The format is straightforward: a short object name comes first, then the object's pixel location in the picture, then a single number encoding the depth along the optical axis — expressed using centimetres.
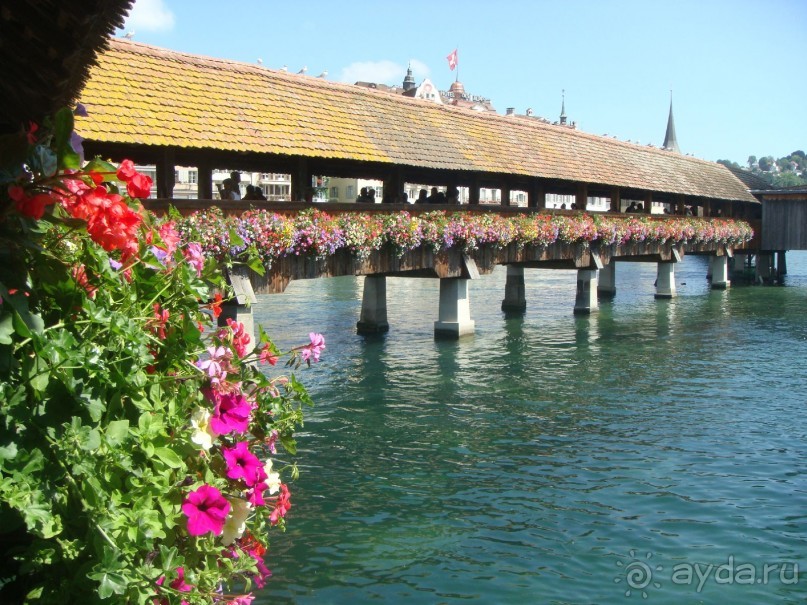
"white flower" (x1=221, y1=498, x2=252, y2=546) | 294
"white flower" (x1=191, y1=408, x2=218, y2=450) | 279
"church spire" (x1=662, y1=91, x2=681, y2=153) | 10600
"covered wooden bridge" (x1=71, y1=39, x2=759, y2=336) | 1159
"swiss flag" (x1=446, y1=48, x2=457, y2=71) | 6312
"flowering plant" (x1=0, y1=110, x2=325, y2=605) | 245
